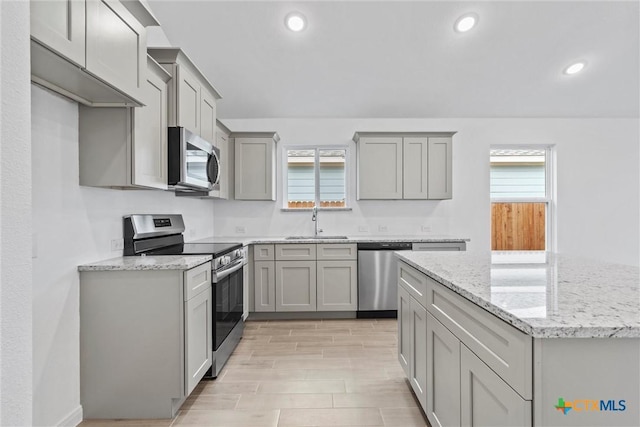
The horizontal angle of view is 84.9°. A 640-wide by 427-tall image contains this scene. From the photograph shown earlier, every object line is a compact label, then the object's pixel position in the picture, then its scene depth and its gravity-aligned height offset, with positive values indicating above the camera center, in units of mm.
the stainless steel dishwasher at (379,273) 3922 -645
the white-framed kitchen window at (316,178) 4676 +505
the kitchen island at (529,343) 885 -379
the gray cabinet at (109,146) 2039 +407
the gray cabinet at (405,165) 4234 +615
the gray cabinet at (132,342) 2039 -740
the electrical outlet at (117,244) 2359 -198
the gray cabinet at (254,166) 4238 +605
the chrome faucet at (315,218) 4484 -31
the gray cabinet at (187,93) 2486 +962
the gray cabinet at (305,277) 3918 -693
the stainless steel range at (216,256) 2535 -333
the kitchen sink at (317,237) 4488 -277
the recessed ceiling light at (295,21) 3266 +1842
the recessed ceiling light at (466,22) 3295 +1851
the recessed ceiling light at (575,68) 3869 +1652
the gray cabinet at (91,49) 1296 +708
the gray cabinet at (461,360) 981 -536
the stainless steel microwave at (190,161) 2471 +415
